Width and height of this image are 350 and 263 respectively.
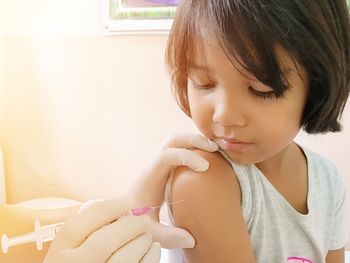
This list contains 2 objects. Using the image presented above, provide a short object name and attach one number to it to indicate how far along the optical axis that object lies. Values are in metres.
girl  0.73
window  1.68
